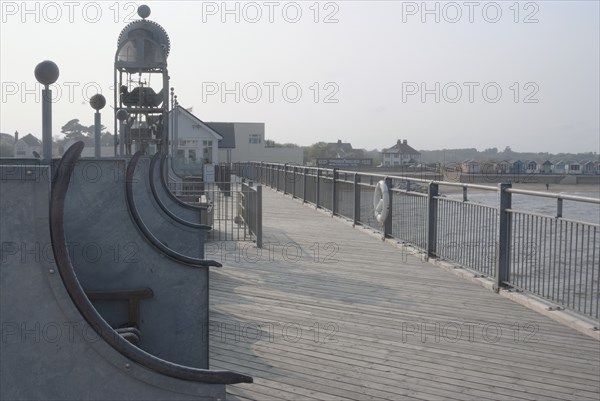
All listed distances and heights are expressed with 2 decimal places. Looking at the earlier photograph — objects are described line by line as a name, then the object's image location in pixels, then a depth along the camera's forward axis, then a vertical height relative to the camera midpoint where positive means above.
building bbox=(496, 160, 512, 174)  85.53 -0.72
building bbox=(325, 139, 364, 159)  120.91 +1.92
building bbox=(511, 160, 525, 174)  95.12 -0.74
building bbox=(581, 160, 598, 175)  113.43 -0.77
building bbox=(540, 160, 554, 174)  104.69 -0.74
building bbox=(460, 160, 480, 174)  76.43 -0.65
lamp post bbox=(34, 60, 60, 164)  2.65 +0.24
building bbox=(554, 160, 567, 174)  110.62 -0.79
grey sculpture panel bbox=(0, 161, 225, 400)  2.32 -0.61
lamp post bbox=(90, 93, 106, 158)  4.51 +0.34
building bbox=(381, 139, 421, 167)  105.21 +1.09
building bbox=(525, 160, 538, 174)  102.69 -0.76
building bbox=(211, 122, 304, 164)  72.12 +1.28
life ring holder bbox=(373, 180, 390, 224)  11.46 -0.71
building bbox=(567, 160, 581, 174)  111.94 -0.77
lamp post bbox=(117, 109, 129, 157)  6.16 +0.35
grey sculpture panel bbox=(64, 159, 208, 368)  3.47 -0.60
